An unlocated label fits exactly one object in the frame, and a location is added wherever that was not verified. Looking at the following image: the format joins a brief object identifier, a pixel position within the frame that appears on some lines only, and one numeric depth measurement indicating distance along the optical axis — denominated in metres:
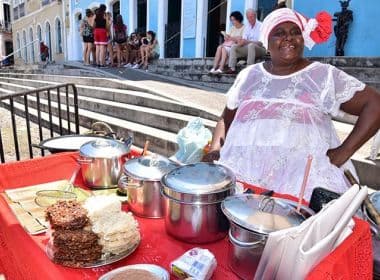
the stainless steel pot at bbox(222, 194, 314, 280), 0.99
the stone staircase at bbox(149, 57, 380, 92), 5.25
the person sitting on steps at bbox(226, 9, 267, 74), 7.01
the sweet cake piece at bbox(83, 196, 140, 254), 1.14
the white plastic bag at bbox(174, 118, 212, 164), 3.06
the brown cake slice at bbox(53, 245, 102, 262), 1.13
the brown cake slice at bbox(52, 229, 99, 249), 1.12
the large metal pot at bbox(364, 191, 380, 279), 1.09
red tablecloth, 0.93
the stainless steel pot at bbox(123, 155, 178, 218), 1.37
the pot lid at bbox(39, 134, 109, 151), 2.16
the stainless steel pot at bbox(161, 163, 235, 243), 1.17
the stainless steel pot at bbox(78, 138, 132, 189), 1.67
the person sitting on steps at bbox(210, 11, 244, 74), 7.28
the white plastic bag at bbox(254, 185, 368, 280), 0.86
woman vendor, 1.85
